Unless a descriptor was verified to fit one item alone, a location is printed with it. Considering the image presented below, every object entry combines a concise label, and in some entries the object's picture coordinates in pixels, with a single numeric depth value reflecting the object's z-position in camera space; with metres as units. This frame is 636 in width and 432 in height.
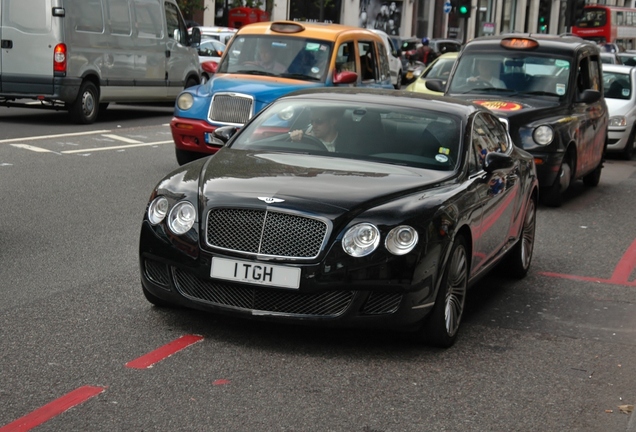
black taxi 12.82
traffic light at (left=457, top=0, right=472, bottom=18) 38.50
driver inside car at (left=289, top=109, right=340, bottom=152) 7.53
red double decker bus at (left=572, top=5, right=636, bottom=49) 65.94
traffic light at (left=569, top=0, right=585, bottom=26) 34.00
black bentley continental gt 6.13
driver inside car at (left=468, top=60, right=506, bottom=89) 14.24
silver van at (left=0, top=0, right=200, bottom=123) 19.27
